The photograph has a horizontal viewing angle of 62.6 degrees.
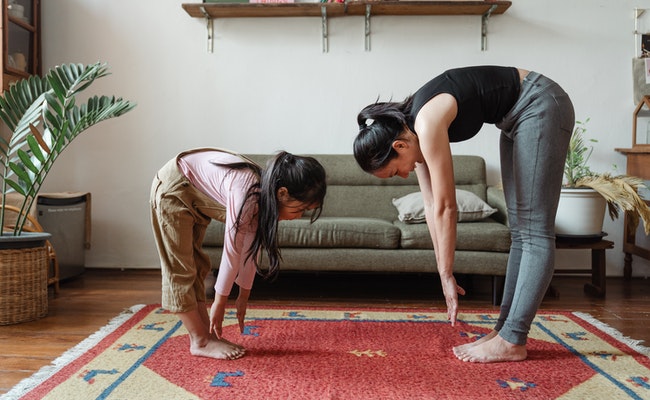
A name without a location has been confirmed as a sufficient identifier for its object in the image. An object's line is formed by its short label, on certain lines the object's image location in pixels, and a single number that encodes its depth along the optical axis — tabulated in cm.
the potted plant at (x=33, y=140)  209
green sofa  243
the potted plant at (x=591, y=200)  255
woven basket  208
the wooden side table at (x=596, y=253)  263
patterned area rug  143
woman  146
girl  150
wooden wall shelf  304
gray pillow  258
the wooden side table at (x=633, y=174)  294
